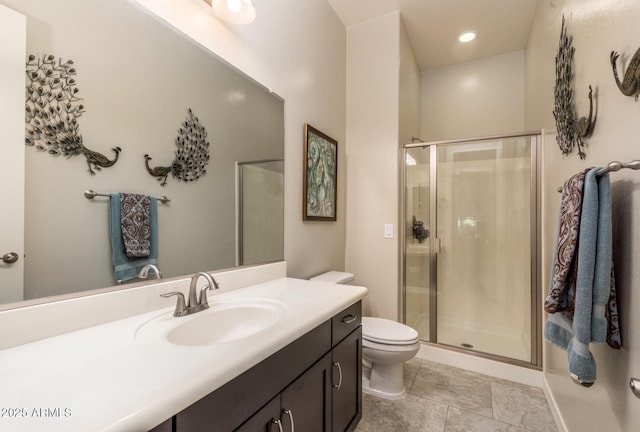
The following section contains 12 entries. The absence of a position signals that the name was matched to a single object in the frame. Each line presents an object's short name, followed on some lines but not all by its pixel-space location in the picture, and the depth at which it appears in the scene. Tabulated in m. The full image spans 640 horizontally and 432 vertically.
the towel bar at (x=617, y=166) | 0.77
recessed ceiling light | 2.61
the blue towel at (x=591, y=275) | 0.89
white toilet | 1.70
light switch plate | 2.33
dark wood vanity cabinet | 0.65
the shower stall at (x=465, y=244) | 2.36
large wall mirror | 0.79
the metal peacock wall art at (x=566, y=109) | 1.26
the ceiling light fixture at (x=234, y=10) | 1.22
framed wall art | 1.90
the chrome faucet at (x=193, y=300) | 0.99
